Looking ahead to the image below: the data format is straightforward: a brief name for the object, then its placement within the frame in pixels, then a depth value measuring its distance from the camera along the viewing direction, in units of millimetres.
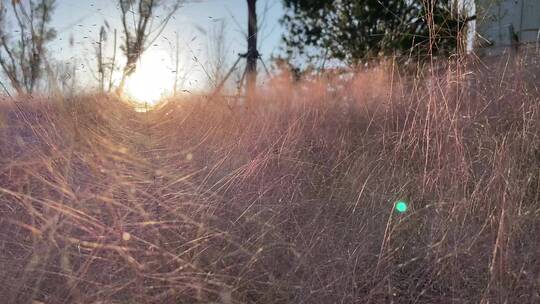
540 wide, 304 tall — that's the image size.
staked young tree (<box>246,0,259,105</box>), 4957
